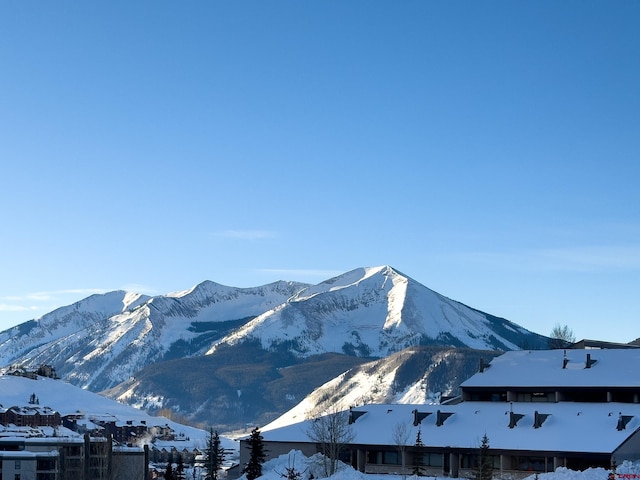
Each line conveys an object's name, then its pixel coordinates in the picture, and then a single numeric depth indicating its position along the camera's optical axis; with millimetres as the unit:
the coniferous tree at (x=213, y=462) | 112312
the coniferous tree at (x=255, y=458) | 108569
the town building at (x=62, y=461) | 159875
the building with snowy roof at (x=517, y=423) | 104000
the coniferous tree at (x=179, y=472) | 105050
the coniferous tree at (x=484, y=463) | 95500
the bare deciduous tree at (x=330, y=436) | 110269
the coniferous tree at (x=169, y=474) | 98369
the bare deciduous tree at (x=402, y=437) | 108625
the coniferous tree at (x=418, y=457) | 104625
